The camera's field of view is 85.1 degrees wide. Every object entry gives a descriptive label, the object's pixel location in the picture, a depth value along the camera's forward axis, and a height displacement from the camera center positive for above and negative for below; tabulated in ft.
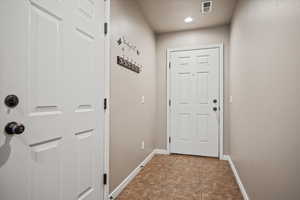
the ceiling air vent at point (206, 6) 7.91 +4.74
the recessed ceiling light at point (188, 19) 9.53 +4.78
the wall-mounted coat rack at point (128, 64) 6.41 +1.55
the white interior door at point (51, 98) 2.66 +0.04
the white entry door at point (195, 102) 10.43 -0.13
